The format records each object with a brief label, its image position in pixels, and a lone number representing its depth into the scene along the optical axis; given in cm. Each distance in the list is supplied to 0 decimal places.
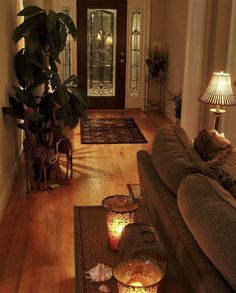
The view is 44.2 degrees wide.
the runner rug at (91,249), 99
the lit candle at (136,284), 88
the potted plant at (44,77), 272
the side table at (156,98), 541
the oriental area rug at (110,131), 409
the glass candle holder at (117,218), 116
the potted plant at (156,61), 514
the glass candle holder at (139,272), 89
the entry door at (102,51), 522
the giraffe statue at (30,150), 262
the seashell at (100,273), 100
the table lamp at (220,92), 246
